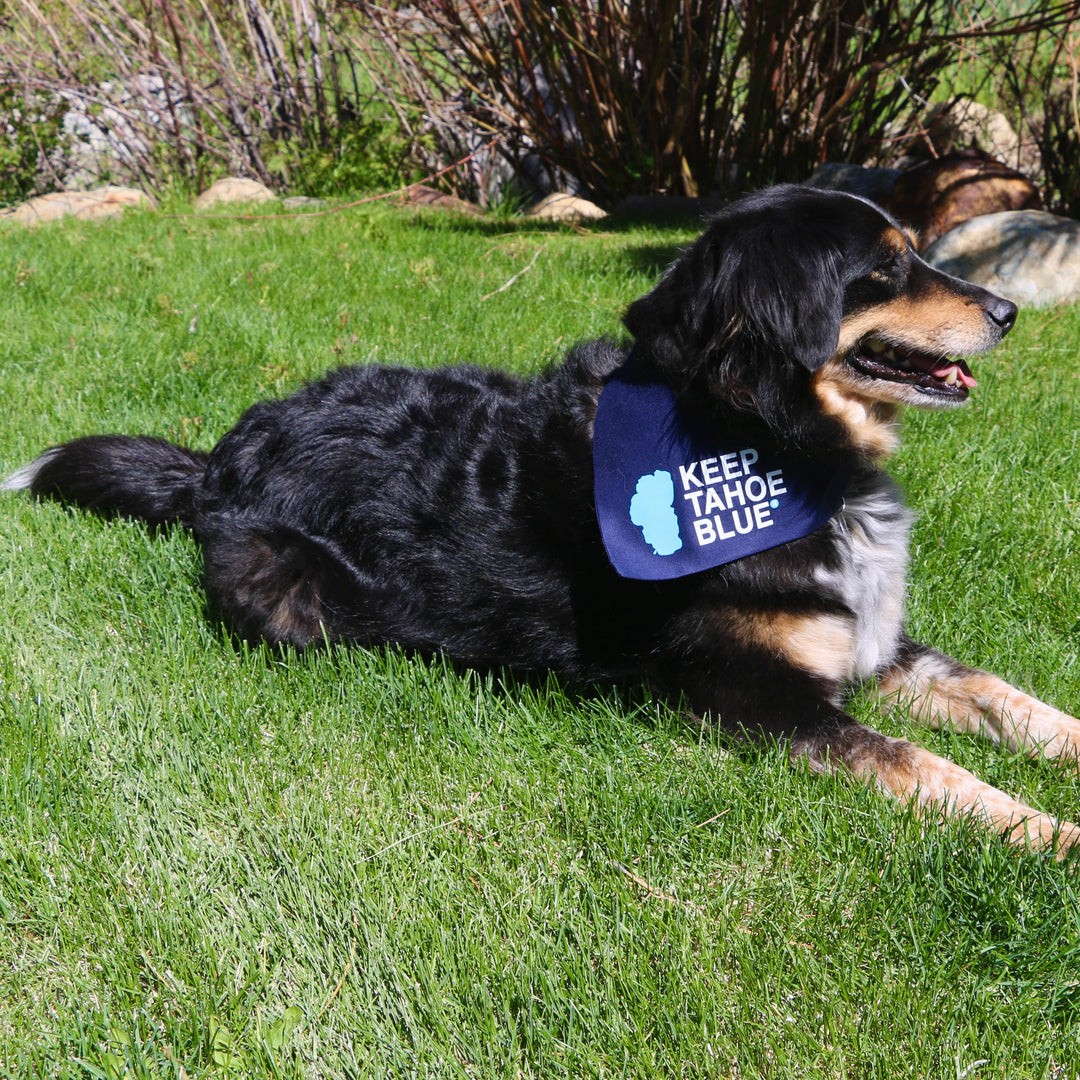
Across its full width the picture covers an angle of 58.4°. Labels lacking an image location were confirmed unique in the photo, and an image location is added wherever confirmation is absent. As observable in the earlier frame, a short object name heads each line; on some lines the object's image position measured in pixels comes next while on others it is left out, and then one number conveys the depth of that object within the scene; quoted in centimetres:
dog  264
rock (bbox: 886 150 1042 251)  691
